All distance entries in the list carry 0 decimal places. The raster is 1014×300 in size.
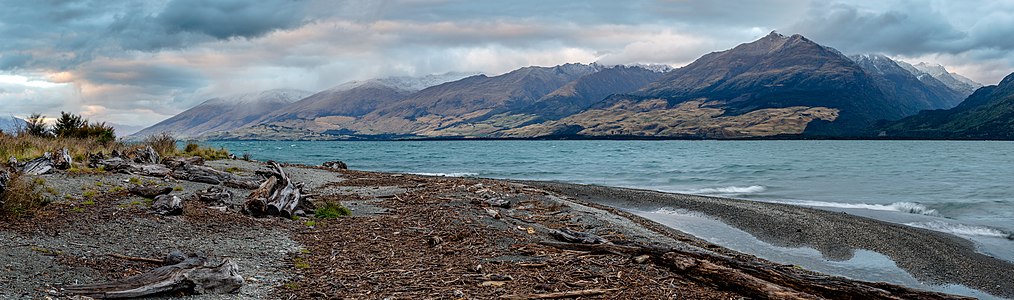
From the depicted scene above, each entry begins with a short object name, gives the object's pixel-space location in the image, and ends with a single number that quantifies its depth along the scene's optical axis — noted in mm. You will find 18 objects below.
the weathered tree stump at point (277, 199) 15578
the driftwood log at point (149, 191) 15797
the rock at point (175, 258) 9375
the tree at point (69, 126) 34562
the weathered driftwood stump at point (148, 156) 24375
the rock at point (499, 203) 20688
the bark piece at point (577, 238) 12820
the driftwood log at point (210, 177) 21641
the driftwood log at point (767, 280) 8484
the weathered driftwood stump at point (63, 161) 19688
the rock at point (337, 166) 42488
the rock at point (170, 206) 13711
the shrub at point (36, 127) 33656
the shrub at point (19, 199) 11398
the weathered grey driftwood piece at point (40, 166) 17961
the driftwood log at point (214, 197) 16234
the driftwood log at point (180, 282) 7746
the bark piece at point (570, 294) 8539
